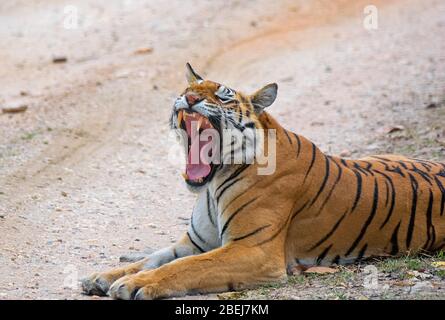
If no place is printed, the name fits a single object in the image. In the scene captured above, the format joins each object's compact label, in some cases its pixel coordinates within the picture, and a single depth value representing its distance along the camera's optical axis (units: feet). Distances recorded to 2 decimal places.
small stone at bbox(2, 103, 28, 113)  62.85
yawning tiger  33.68
